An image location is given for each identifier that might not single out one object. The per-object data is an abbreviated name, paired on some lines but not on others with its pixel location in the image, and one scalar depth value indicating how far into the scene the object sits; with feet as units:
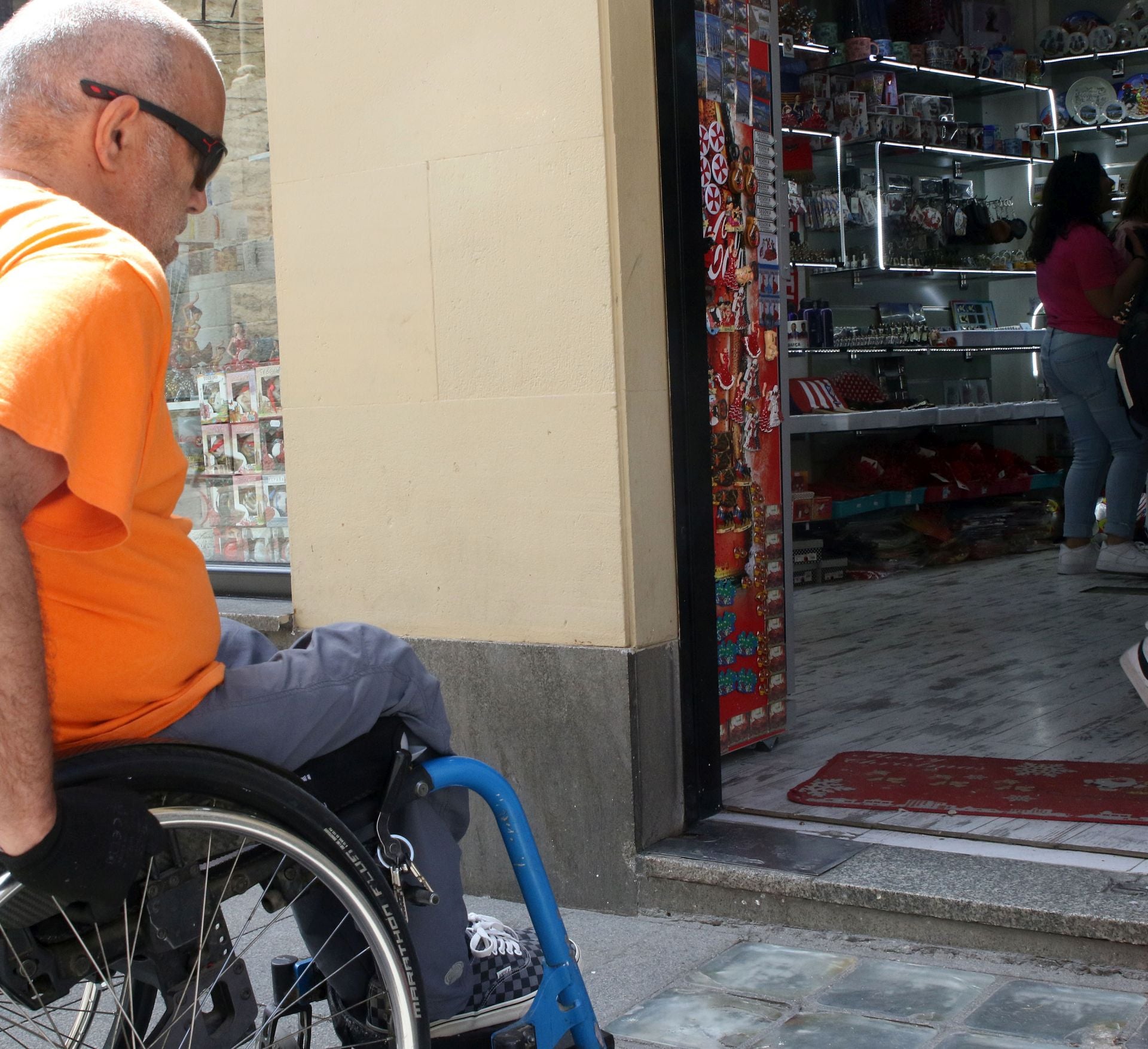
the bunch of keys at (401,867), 5.76
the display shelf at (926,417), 25.05
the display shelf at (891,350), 27.32
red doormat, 10.78
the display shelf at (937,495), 26.23
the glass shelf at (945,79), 28.71
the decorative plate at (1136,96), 32.83
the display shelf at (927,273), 29.28
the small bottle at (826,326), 26.99
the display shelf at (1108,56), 32.65
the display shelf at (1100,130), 33.40
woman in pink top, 21.48
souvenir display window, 13.67
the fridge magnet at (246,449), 14.20
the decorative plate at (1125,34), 32.53
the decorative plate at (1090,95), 33.47
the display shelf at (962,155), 29.30
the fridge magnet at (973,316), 32.12
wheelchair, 4.97
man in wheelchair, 4.48
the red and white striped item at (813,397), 25.64
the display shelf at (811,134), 27.35
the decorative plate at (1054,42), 33.09
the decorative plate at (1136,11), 32.40
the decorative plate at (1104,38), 32.71
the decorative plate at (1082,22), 32.99
